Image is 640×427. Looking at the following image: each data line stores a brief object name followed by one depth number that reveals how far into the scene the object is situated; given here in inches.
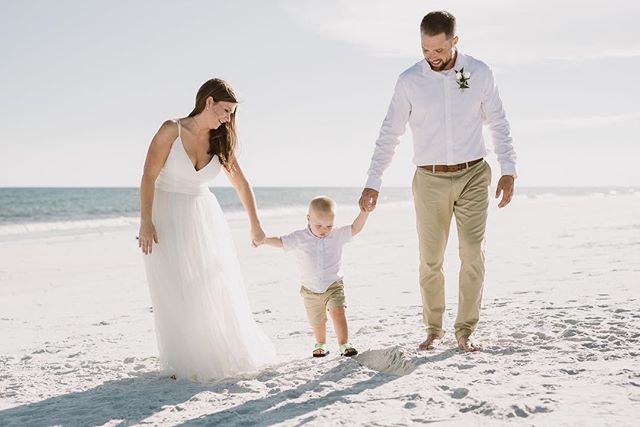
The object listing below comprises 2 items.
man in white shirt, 175.9
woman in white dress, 163.5
